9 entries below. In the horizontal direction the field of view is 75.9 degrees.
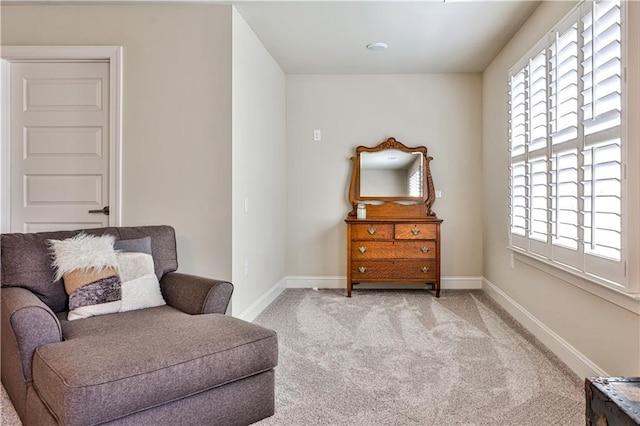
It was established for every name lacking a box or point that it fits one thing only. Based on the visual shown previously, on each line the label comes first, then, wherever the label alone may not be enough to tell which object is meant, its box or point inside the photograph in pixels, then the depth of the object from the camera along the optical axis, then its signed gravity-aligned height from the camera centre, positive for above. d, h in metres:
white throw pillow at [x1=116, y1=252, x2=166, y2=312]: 2.11 -0.35
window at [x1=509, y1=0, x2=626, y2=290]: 1.97 +0.41
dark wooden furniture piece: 1.03 -0.49
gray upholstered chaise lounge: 1.37 -0.53
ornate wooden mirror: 4.60 +0.41
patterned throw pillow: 2.00 -0.30
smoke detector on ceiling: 3.75 +1.58
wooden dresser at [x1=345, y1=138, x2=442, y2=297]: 4.27 -0.36
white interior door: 3.09 +0.56
